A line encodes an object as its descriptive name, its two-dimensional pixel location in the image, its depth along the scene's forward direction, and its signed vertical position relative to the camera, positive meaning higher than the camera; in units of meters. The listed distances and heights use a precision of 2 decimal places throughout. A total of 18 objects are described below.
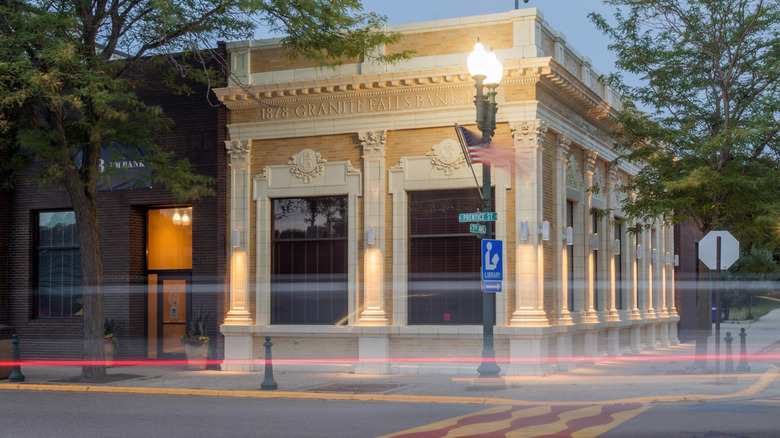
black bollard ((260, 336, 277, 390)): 17.56 -2.37
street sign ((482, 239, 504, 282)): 17.02 -0.06
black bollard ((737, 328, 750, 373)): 20.16 -2.42
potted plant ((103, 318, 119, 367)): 23.20 -2.16
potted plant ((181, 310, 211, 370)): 22.70 -2.17
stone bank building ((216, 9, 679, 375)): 20.58 +1.26
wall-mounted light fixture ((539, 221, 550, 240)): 20.56 +0.62
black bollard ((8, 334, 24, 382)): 19.55 -2.52
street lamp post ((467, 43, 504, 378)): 16.86 +2.67
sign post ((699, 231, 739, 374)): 18.03 +0.08
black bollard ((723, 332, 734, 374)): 19.31 -2.43
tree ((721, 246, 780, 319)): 56.88 -2.14
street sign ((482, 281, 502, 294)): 16.91 -0.58
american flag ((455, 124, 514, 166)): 17.15 +2.16
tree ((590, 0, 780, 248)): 19.83 +3.28
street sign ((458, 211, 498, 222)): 16.95 +0.78
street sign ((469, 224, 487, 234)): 17.08 +0.56
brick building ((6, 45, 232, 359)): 23.59 +0.10
